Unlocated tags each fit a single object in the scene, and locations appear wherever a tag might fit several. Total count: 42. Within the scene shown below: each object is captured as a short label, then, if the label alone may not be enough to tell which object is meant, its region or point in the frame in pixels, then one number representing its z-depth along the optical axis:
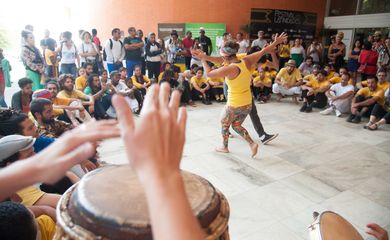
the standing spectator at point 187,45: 8.69
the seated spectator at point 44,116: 3.24
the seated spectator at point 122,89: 6.11
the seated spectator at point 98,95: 5.44
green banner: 10.16
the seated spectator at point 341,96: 6.24
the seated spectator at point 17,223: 1.29
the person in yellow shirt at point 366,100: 5.69
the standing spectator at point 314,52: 9.47
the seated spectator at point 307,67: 8.27
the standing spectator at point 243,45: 9.15
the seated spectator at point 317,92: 6.80
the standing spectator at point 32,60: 5.42
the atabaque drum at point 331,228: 1.42
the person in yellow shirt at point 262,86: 7.54
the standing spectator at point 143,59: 7.74
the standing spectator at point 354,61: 8.80
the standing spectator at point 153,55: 7.39
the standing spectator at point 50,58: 6.78
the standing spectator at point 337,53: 9.06
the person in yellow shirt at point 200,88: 7.16
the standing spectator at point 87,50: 7.02
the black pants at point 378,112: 5.54
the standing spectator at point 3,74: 5.23
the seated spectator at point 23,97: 4.14
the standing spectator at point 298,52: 9.29
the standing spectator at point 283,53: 9.51
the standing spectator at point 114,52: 7.00
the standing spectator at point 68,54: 6.61
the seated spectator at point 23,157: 1.92
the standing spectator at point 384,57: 7.54
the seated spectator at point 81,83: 5.59
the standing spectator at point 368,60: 7.79
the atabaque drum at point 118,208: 0.93
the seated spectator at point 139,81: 6.57
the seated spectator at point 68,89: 4.70
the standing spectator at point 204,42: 8.82
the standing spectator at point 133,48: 7.30
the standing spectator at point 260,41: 8.91
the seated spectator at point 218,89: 7.30
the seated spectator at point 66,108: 4.31
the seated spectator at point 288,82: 7.33
